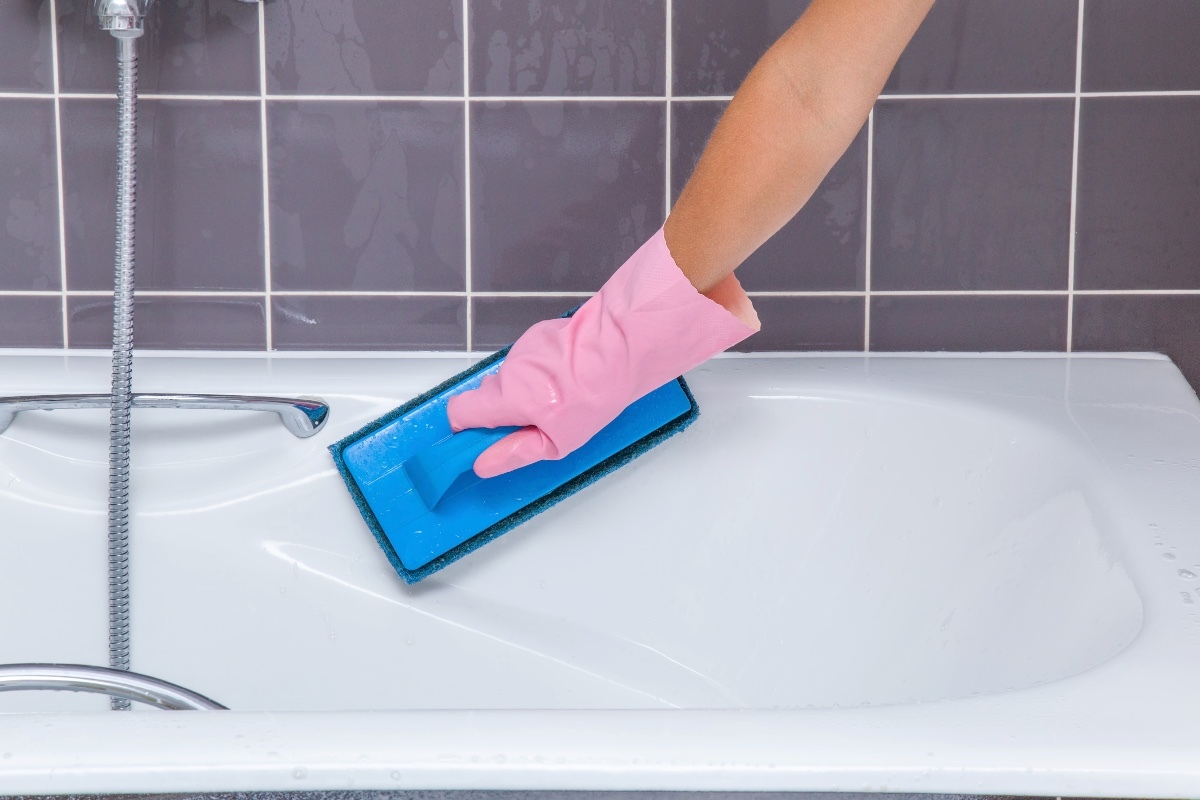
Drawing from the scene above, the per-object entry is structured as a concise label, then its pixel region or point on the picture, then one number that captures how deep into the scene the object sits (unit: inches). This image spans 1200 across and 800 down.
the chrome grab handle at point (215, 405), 72.8
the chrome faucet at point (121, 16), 71.0
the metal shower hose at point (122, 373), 72.2
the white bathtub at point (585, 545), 72.8
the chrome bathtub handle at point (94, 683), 61.5
